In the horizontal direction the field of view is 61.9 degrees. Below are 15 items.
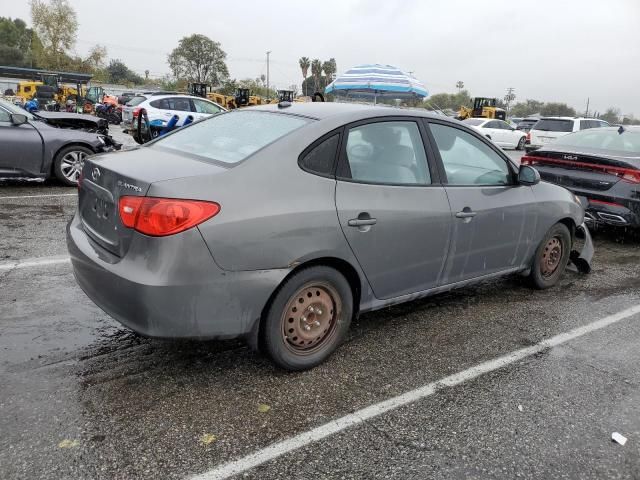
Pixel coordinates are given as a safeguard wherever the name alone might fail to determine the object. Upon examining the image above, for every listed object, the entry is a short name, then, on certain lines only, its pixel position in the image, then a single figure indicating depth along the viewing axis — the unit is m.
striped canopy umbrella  12.31
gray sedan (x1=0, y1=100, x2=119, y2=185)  7.85
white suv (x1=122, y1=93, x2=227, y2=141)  17.14
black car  6.14
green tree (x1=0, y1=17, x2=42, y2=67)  90.06
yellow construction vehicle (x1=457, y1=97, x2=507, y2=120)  34.28
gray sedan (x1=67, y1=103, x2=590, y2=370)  2.62
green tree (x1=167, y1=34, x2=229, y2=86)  81.69
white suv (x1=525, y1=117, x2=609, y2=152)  20.48
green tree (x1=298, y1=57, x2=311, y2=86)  105.69
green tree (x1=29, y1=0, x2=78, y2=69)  65.12
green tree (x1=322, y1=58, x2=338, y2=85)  99.31
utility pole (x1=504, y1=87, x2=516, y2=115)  100.88
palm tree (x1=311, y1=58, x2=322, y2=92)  100.88
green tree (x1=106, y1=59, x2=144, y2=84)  106.54
